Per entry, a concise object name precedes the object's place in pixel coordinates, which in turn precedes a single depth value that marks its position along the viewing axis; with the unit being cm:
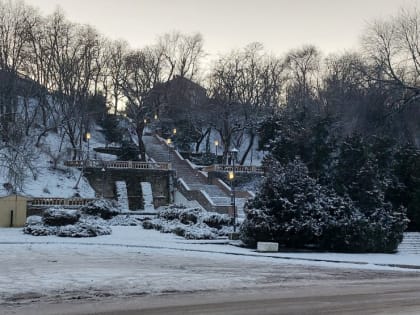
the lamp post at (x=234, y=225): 2901
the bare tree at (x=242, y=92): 6094
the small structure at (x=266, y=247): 2341
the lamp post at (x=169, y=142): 6291
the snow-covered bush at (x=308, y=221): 2491
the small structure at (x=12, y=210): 3159
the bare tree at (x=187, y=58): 7206
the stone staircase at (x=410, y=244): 2666
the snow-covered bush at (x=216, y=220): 3136
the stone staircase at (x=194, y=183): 4306
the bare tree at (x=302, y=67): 7776
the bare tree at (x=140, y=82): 5711
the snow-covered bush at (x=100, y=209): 3494
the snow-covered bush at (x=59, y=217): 2900
